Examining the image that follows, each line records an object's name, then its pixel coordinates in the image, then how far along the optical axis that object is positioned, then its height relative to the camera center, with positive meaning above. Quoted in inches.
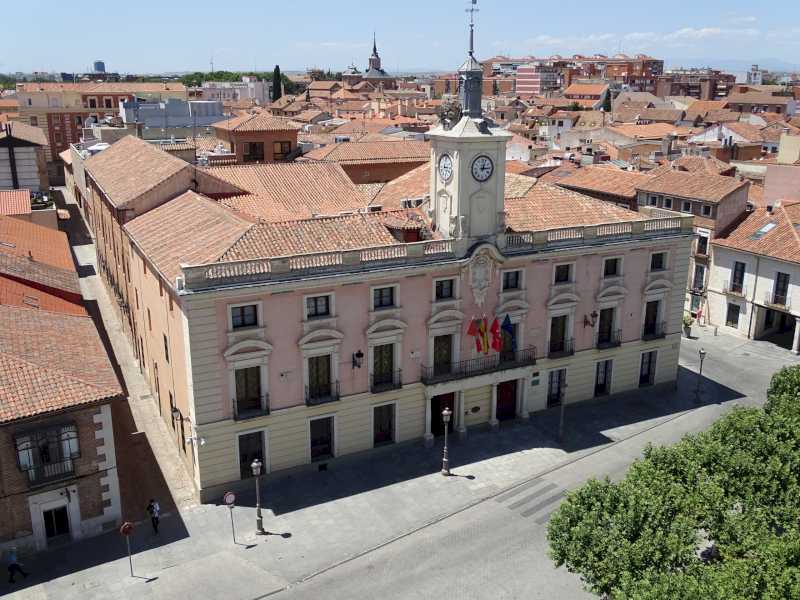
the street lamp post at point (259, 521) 1264.4 -711.4
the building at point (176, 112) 3425.2 -89.8
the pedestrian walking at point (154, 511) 1257.4 -686.7
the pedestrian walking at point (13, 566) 1119.6 -691.5
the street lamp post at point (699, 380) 1783.8 -692.5
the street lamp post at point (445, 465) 1451.8 -704.7
